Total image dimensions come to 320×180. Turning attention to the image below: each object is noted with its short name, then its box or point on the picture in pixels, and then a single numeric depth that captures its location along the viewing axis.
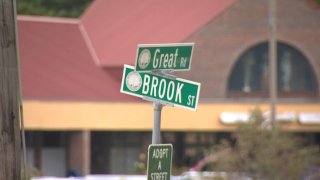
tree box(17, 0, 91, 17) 114.31
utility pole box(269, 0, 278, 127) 78.94
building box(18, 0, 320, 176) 89.00
